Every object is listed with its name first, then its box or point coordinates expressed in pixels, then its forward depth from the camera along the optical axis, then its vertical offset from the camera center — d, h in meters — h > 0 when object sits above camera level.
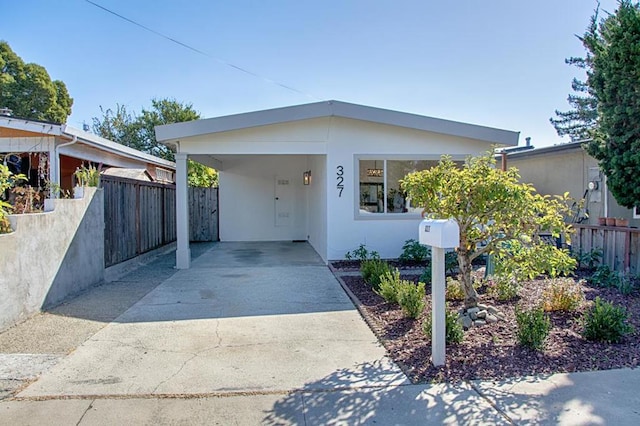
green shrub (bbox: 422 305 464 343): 4.16 -1.26
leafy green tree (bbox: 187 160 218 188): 18.34 +1.27
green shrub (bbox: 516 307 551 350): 4.02 -1.21
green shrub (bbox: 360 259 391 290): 6.76 -1.13
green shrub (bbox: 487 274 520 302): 5.75 -1.21
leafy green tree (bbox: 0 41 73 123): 23.11 +6.54
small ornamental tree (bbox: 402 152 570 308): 4.34 -0.04
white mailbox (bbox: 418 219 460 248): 3.63 -0.27
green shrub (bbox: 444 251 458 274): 7.57 -1.06
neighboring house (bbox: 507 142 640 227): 10.93 +0.75
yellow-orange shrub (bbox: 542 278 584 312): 5.16 -1.19
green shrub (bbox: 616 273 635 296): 6.17 -1.23
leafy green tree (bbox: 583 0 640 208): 6.82 +1.85
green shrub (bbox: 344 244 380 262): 9.16 -1.12
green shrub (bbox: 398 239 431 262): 8.95 -1.06
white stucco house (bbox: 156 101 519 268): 8.70 +1.20
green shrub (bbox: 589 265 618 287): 6.61 -1.20
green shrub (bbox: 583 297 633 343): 4.19 -1.23
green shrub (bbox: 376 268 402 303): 5.60 -1.16
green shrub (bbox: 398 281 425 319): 4.95 -1.15
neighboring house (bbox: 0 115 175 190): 8.95 +1.41
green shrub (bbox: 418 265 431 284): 6.97 -1.24
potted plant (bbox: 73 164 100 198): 7.02 +0.44
